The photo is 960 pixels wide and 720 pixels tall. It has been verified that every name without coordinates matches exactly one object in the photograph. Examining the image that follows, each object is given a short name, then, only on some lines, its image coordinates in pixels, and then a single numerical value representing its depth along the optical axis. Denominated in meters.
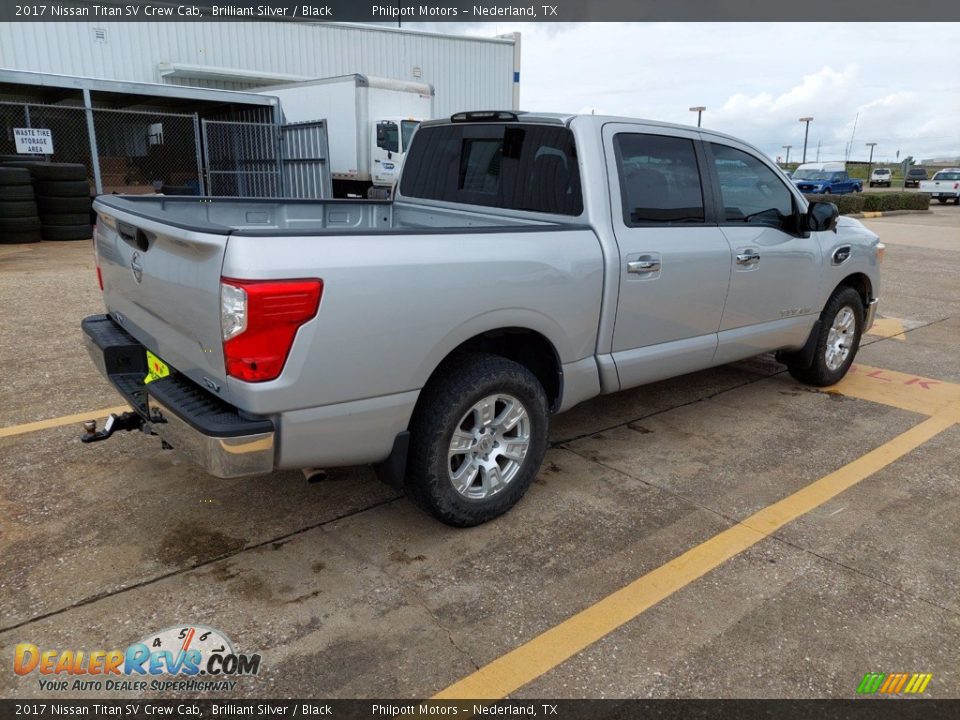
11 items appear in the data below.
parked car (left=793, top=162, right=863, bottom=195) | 32.38
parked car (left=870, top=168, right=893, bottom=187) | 50.91
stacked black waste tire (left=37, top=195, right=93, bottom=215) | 12.49
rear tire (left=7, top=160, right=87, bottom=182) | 12.08
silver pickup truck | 2.55
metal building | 18.45
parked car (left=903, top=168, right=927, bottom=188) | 41.38
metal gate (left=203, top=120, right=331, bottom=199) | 17.48
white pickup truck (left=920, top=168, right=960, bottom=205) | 34.06
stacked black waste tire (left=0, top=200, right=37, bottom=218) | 11.86
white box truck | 17.64
